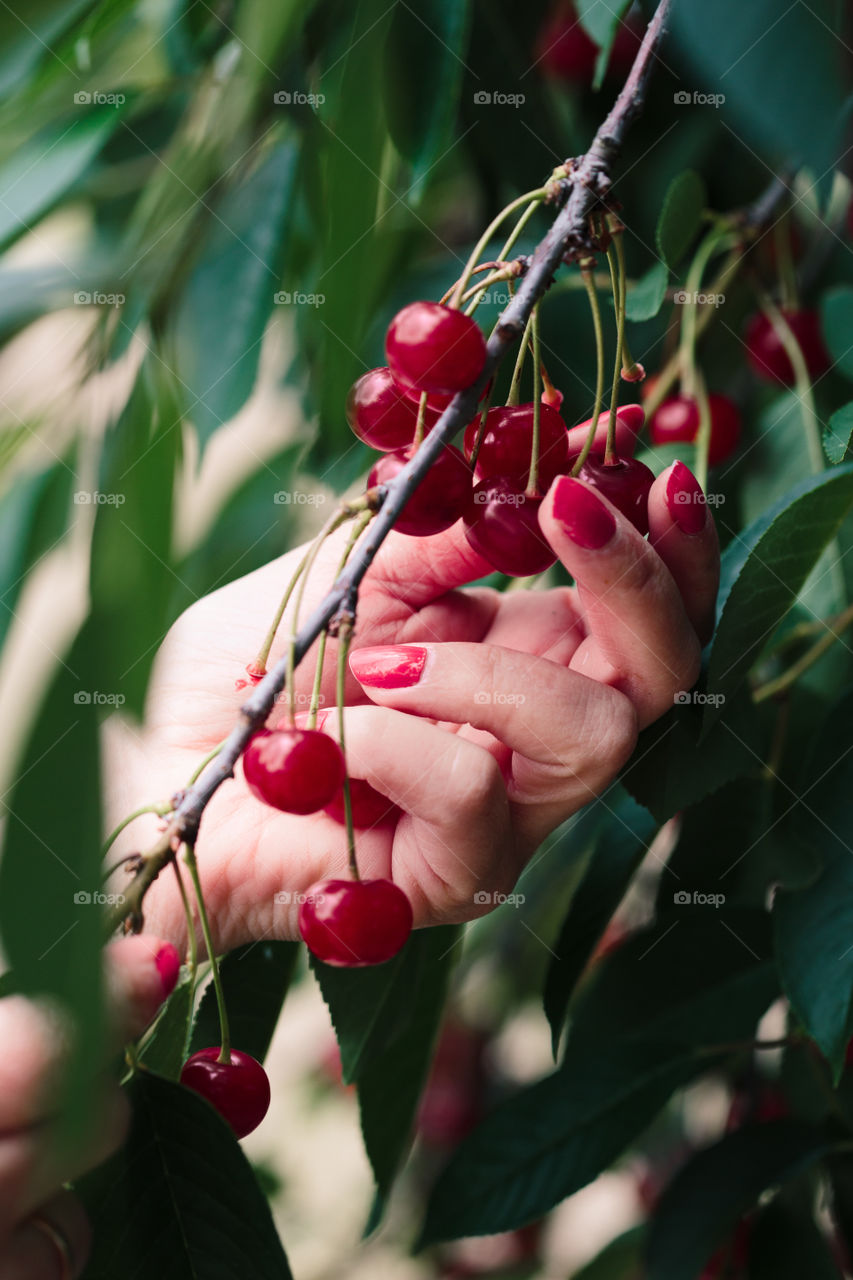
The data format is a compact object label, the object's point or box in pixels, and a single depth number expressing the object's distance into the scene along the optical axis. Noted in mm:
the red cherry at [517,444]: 548
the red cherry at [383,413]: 543
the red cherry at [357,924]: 521
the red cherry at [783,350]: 739
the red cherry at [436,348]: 514
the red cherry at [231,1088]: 544
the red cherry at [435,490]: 531
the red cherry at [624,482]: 551
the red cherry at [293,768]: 501
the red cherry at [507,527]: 542
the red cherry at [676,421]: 678
